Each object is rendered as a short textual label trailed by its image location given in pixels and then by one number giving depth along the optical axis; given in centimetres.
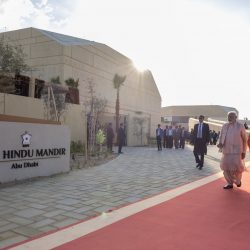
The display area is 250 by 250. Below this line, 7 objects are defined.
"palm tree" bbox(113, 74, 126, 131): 2162
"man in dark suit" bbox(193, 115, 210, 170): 908
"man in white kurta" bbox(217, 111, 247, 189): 619
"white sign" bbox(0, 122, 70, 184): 639
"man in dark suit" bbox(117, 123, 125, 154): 1430
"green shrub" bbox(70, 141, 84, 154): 1255
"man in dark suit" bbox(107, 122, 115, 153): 1426
